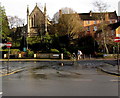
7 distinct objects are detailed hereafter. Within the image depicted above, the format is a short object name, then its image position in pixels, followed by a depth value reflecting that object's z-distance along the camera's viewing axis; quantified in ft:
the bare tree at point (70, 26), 148.87
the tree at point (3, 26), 155.94
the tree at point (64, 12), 165.40
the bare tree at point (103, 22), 121.10
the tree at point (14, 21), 207.72
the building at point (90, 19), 201.16
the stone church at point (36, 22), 198.08
